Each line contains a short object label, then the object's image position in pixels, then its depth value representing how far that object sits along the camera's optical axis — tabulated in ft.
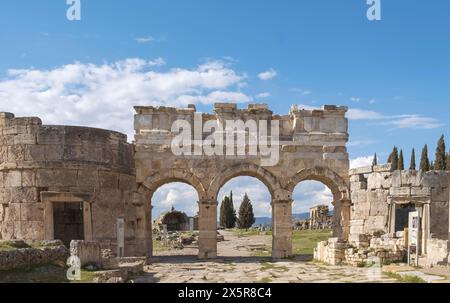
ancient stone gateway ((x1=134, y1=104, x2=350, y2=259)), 63.16
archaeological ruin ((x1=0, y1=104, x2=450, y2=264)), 56.13
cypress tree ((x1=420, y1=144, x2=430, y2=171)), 165.08
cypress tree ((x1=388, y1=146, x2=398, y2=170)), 175.94
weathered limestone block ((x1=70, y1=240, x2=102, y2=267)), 43.27
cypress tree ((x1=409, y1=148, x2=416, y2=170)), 174.50
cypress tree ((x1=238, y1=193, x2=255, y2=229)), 167.12
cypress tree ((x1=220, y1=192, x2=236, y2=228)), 174.80
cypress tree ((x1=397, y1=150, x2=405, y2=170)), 170.15
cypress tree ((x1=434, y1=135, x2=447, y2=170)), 157.99
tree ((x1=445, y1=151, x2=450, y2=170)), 151.39
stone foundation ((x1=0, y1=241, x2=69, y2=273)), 35.73
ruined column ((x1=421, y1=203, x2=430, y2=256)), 59.47
